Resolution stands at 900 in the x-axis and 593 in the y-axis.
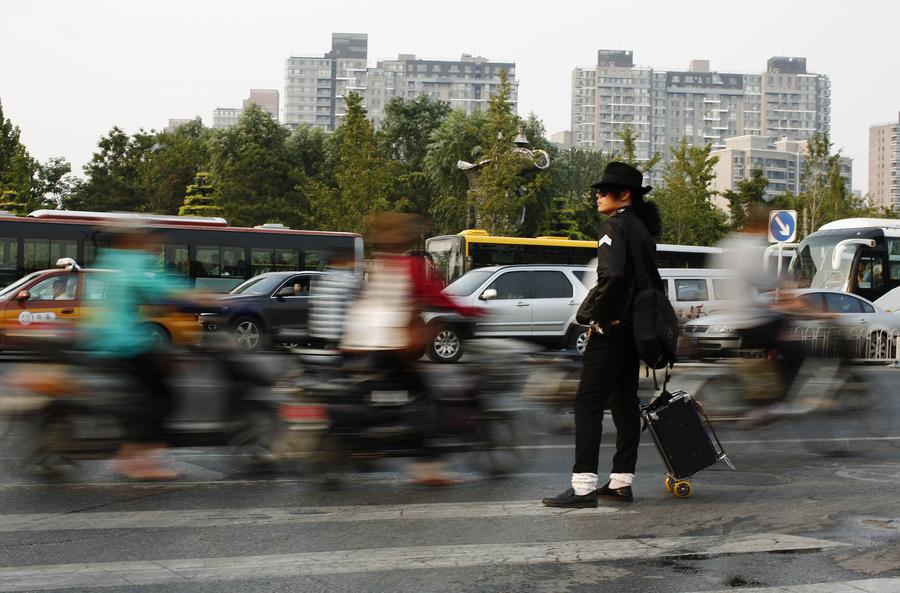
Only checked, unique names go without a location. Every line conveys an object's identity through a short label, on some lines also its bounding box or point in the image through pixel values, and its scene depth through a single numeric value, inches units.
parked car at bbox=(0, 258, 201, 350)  632.4
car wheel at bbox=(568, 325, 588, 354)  724.7
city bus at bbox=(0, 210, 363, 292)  1031.6
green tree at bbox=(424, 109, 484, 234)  2203.5
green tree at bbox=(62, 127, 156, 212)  2428.6
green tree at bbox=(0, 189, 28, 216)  1791.3
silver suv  713.6
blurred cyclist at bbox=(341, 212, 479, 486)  262.7
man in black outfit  241.4
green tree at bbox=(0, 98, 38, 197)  1898.4
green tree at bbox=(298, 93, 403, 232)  1542.8
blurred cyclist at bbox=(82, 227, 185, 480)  256.2
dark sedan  773.3
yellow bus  1198.9
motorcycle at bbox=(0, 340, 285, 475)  253.3
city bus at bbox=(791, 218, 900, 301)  1094.4
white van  746.2
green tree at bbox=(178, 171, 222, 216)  2105.1
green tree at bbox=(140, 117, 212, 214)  2426.2
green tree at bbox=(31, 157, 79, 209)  2610.7
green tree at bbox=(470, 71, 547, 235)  1530.5
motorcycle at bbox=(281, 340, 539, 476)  257.8
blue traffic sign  746.8
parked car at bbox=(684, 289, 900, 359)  769.6
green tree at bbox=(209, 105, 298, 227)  2474.2
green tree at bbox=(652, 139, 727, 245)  1849.2
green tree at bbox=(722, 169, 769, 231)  2066.9
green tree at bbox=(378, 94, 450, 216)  2620.6
